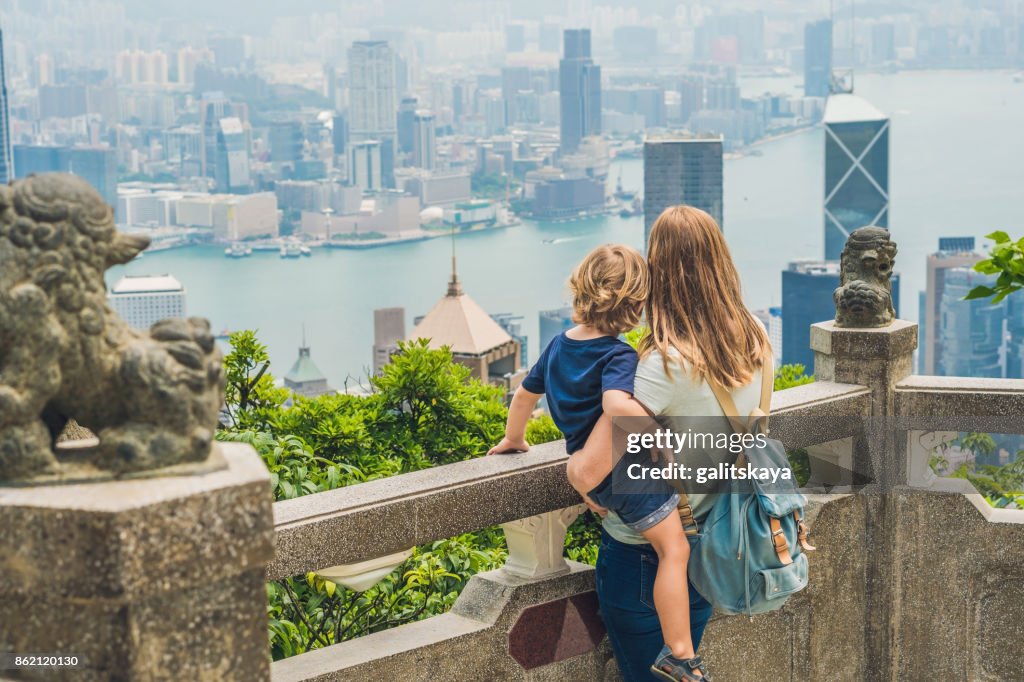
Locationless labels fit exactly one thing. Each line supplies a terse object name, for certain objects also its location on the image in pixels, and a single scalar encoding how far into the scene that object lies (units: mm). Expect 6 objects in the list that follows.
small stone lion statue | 3447
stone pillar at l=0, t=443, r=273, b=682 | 1562
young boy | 2480
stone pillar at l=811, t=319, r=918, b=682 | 3453
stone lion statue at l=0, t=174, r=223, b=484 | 1571
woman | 2488
